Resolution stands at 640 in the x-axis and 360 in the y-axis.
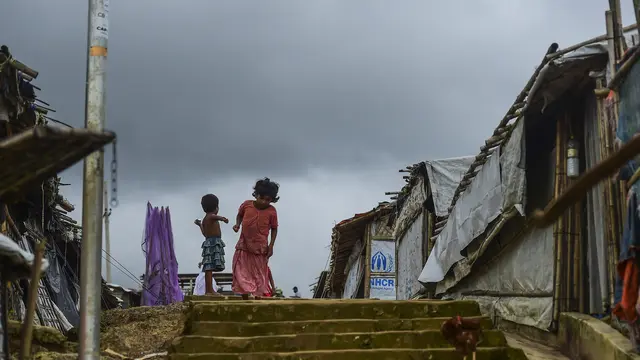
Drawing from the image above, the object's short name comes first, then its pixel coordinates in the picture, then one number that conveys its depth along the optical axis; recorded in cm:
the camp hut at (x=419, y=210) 1589
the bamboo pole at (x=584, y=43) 788
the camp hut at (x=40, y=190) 454
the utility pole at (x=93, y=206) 628
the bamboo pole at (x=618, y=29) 749
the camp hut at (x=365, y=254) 2098
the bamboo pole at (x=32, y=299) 464
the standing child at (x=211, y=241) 1212
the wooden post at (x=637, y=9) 686
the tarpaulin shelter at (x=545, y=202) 807
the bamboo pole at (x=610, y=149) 745
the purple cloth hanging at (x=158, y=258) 1662
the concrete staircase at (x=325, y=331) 753
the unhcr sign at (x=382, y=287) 2075
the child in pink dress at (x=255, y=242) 1081
